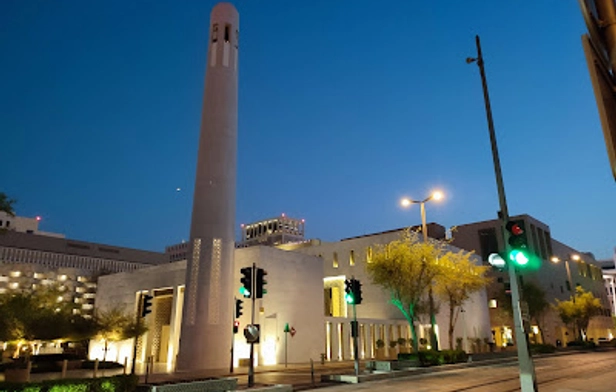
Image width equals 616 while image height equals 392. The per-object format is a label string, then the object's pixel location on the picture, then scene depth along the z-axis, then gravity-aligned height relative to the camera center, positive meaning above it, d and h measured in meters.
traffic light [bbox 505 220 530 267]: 12.09 +2.38
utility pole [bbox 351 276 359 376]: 22.74 +0.44
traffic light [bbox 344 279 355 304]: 23.73 +2.46
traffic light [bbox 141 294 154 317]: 24.34 +2.05
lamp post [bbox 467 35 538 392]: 12.04 +0.14
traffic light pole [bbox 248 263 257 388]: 21.39 +2.64
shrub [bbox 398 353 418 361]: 30.00 -1.01
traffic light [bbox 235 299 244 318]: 25.89 +1.86
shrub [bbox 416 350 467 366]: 30.11 -1.15
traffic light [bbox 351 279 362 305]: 23.72 +2.50
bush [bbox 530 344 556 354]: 49.71 -1.13
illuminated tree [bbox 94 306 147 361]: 34.00 +1.11
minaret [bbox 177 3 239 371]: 38.12 +10.21
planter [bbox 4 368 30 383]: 21.58 -1.28
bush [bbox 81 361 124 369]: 30.92 -1.34
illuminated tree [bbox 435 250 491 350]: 40.75 +5.46
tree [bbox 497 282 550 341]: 69.62 +5.18
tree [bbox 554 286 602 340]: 70.12 +4.24
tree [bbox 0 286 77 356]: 29.27 +1.63
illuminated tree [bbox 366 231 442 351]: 37.56 +5.58
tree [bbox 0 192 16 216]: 23.30 +6.98
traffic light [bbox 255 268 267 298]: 21.41 +2.70
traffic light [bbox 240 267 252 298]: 21.39 +2.74
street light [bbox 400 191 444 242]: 30.34 +9.51
